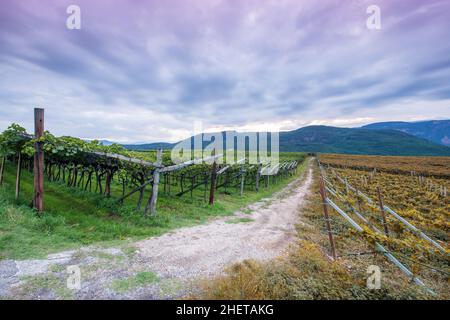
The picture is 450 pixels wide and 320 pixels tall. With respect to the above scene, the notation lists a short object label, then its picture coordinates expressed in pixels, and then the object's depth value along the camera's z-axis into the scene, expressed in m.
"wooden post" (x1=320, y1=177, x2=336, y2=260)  6.58
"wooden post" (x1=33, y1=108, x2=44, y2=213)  8.26
